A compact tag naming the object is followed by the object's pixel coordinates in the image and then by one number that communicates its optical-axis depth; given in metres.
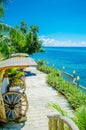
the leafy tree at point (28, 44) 8.51
